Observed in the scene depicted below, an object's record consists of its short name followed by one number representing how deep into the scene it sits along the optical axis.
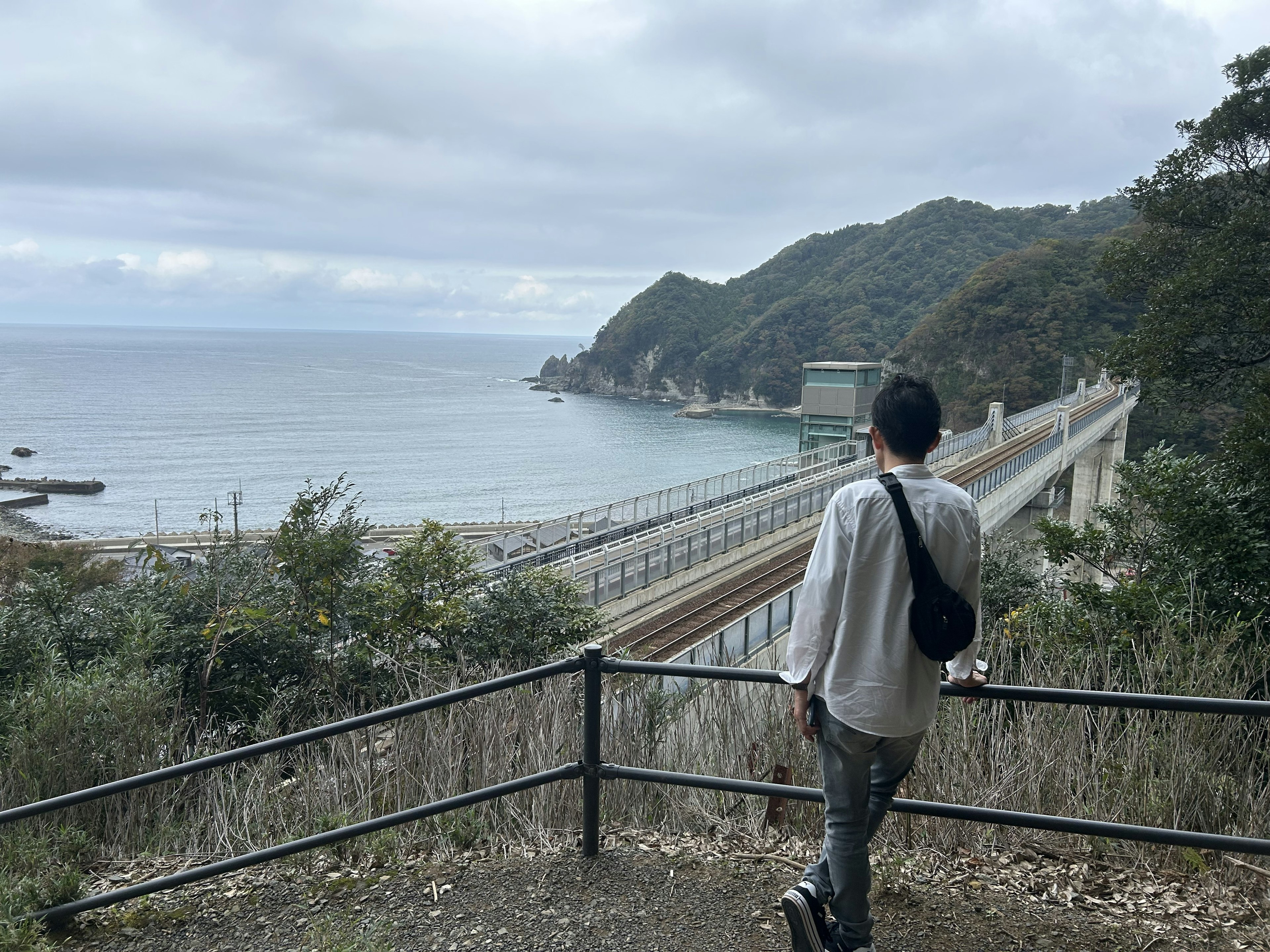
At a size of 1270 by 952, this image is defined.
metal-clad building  48.66
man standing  1.88
